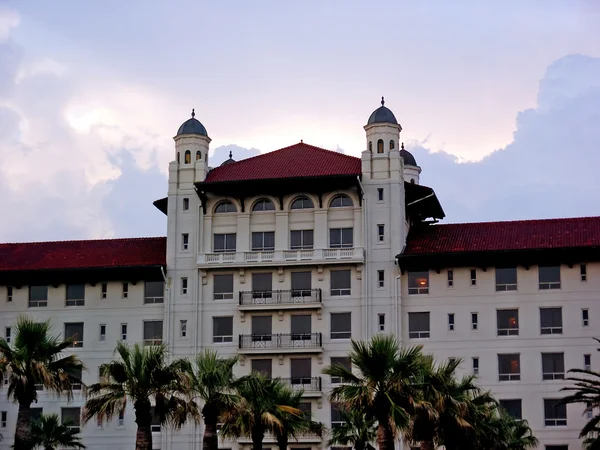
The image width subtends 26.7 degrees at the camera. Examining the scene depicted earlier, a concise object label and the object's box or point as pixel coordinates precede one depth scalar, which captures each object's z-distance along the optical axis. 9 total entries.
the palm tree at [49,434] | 75.75
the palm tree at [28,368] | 60.22
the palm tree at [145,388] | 58.94
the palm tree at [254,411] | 62.02
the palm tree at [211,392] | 60.56
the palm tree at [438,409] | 59.50
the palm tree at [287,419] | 63.53
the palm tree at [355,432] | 67.88
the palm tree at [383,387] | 57.16
